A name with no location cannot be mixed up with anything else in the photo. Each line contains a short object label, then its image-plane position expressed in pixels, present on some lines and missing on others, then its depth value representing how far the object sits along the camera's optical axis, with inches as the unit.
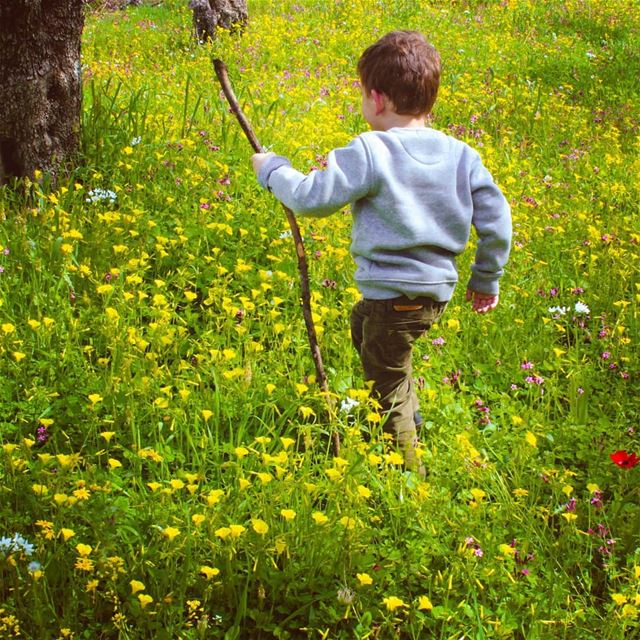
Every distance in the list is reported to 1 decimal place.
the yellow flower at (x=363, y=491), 97.0
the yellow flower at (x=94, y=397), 106.3
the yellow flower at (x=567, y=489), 104.8
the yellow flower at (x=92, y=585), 87.0
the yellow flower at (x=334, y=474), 97.1
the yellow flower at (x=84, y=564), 86.8
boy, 106.2
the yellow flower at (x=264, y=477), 95.4
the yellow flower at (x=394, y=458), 103.2
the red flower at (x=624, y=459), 107.1
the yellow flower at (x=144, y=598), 85.0
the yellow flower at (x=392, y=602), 87.6
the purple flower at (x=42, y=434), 112.3
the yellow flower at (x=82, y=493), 94.0
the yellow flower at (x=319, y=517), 94.1
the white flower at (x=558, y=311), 159.1
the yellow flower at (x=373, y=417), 106.8
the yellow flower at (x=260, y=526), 92.0
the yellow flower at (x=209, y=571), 87.9
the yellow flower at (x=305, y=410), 110.2
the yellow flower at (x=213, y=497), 93.0
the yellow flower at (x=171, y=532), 87.5
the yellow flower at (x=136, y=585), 86.7
